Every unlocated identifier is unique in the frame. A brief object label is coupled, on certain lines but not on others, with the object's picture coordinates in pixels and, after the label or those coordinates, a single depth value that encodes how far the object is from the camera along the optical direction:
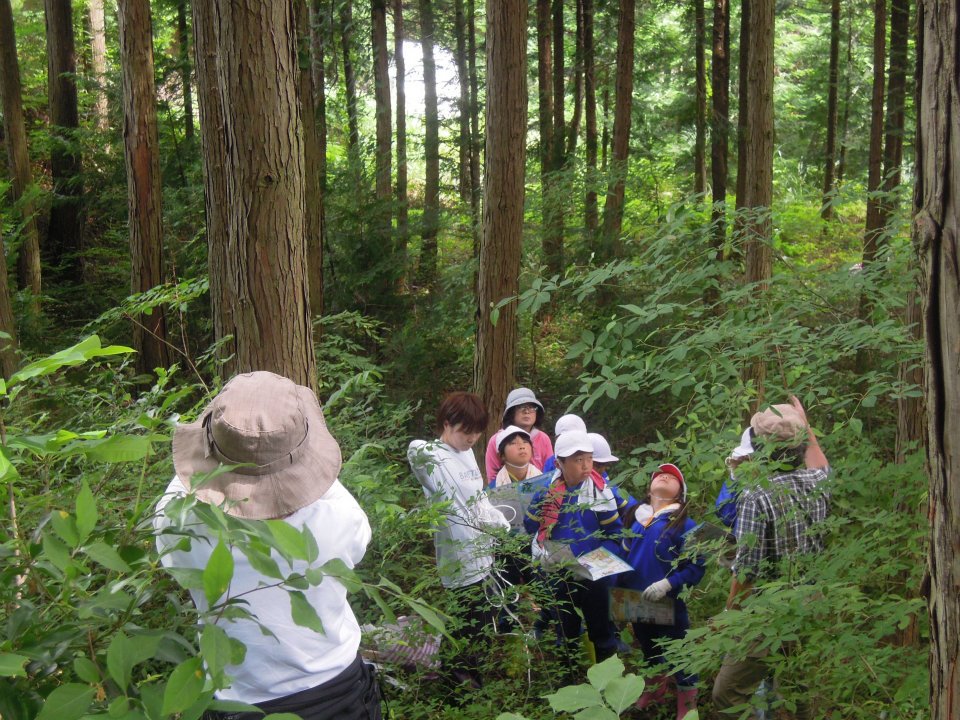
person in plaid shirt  3.55
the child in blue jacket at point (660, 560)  4.80
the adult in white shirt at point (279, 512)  2.20
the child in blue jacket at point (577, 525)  4.70
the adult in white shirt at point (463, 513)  4.27
